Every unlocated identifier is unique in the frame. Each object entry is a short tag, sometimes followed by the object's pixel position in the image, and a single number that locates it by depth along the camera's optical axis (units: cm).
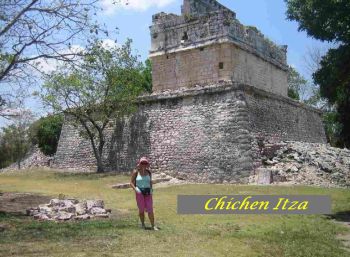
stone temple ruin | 1712
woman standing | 770
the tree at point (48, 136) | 2953
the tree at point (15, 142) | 3534
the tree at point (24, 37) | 902
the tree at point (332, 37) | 945
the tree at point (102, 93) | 2067
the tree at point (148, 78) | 3223
